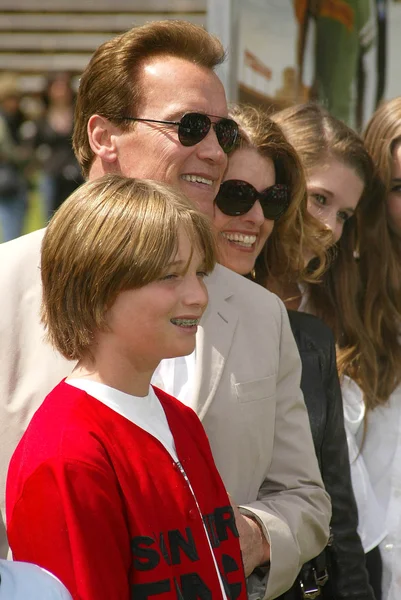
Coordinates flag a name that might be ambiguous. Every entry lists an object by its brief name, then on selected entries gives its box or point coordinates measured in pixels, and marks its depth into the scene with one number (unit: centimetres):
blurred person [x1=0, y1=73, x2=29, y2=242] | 1623
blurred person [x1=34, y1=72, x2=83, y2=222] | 1606
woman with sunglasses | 574
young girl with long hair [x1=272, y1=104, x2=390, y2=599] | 675
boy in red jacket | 340
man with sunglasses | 455
